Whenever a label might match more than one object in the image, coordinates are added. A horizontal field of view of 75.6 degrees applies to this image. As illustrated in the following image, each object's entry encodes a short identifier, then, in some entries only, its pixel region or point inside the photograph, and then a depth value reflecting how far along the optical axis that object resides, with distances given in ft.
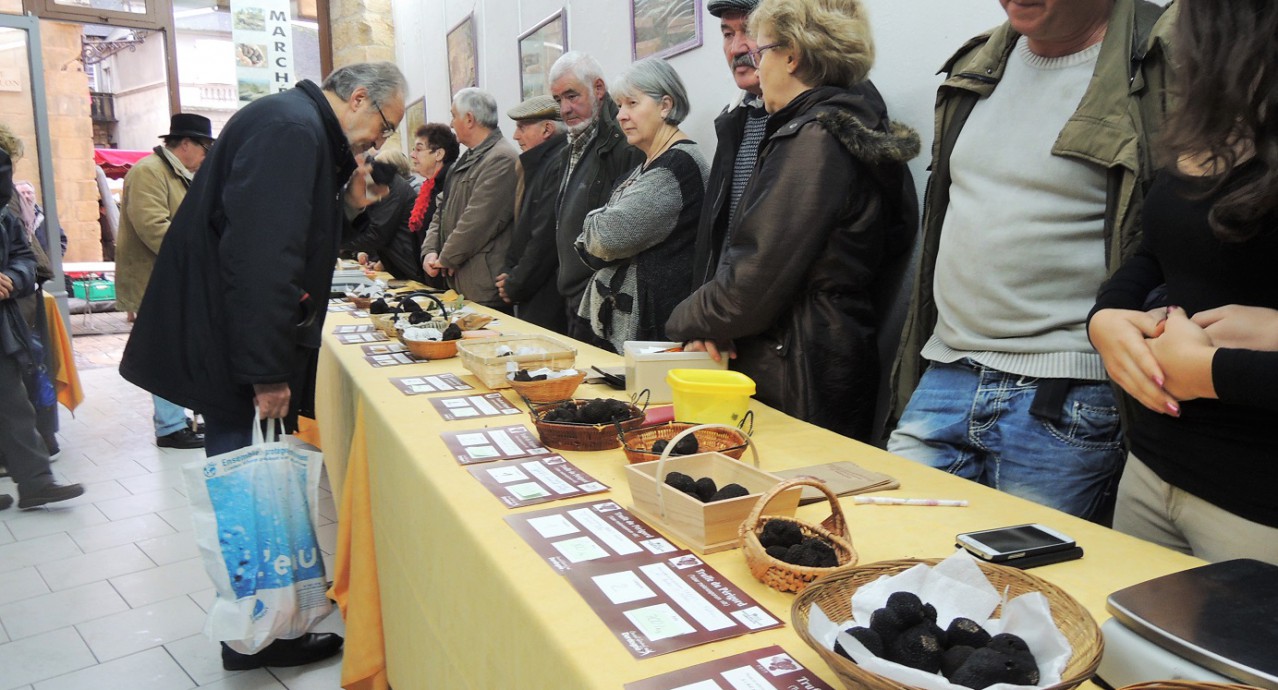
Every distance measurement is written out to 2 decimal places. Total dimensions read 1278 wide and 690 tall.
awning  34.45
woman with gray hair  8.80
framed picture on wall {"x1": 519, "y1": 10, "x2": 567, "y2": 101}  15.11
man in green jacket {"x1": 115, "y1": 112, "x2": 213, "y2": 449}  13.70
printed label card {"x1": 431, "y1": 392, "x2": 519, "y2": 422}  6.11
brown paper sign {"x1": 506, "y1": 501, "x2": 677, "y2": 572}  3.70
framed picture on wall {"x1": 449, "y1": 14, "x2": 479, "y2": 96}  19.94
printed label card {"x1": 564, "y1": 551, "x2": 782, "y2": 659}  2.99
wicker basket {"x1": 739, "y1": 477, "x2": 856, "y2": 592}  3.24
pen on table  4.22
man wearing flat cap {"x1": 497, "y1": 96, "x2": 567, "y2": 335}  12.28
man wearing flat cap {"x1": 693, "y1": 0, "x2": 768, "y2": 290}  7.60
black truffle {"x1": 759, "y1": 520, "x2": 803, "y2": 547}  3.41
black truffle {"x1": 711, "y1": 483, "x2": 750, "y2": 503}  3.77
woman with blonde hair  6.12
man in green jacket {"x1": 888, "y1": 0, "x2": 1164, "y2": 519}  4.77
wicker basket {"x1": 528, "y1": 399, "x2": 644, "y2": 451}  5.21
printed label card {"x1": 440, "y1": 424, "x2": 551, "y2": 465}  5.11
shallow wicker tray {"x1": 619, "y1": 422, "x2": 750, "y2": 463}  4.67
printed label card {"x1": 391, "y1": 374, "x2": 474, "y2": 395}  6.92
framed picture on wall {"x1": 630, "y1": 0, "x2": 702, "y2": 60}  10.92
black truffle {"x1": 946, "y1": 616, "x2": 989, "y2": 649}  2.40
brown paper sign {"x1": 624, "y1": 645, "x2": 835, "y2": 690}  2.68
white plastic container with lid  6.29
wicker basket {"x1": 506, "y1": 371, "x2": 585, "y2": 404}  6.28
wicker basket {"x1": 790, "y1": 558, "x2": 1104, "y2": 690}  2.28
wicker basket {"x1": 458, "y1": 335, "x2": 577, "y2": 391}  6.95
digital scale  2.28
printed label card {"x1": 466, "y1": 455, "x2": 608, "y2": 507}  4.42
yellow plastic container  5.26
